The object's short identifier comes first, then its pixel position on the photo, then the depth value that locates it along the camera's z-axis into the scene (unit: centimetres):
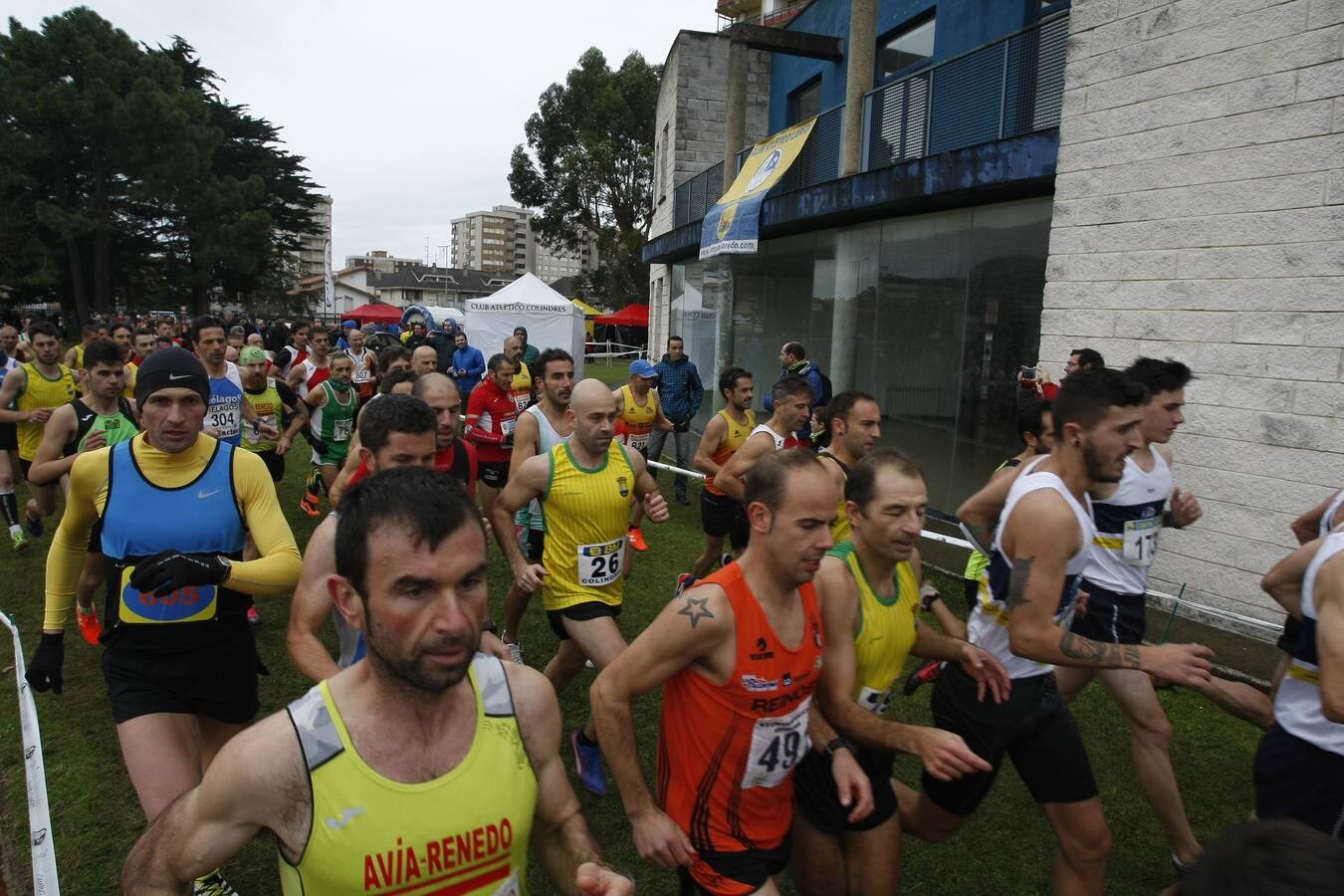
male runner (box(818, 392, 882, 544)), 467
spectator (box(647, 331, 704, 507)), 1221
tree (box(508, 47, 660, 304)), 4206
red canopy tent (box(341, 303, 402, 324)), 4653
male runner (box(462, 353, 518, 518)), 859
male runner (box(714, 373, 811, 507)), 566
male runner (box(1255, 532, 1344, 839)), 244
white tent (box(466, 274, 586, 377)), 2250
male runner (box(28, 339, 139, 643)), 548
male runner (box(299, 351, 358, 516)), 841
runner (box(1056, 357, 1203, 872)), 360
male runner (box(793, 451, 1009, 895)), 282
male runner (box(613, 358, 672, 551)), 985
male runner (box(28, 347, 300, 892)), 301
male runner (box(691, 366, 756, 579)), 707
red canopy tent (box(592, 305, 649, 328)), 4397
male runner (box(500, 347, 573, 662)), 577
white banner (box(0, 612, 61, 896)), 260
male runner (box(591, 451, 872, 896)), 252
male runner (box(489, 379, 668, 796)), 448
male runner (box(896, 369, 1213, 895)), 290
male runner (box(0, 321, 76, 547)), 770
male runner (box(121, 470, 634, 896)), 167
